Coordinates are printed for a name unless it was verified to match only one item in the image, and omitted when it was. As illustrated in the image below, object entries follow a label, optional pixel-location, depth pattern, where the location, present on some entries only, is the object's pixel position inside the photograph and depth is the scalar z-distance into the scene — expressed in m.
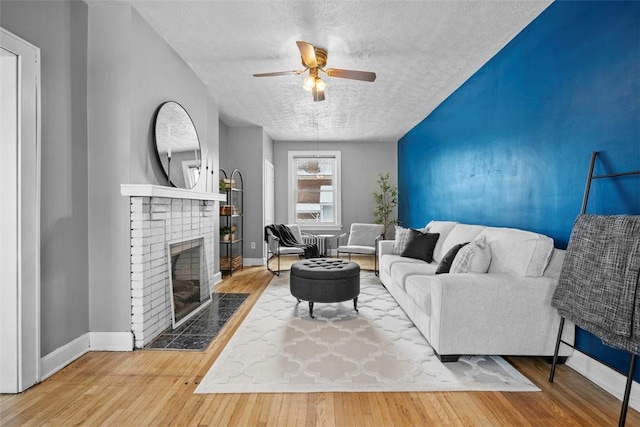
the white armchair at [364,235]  6.31
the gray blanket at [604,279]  1.68
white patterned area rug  2.15
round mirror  3.08
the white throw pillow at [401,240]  4.52
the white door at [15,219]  2.05
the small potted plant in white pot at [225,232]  5.50
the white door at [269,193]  6.87
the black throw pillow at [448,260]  3.08
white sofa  2.36
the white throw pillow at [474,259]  2.73
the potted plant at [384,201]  7.65
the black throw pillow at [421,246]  4.16
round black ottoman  3.39
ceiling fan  3.05
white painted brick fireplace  2.69
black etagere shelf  5.45
